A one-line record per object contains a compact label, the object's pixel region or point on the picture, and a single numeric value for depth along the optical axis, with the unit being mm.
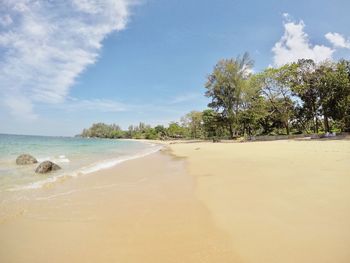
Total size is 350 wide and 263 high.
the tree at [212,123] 45575
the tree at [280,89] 37094
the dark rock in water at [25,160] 13894
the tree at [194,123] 79306
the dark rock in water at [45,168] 10706
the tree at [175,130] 102375
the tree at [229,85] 41344
